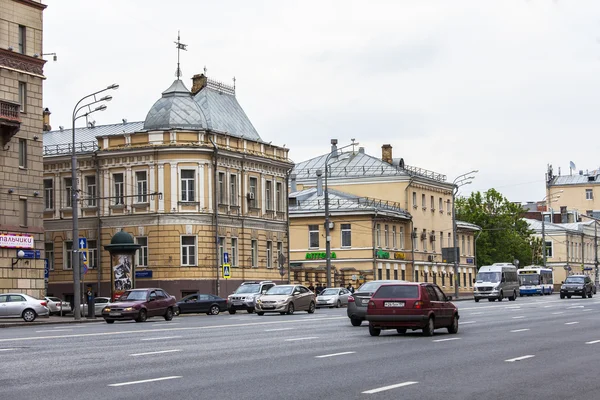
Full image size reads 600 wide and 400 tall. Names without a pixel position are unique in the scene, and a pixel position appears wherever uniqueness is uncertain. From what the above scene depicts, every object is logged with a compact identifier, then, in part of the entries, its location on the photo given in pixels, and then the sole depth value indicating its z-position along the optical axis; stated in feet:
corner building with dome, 200.85
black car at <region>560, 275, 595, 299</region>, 237.86
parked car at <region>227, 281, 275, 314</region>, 172.35
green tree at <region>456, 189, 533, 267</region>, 370.12
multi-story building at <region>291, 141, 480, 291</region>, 267.18
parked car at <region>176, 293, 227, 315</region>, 170.60
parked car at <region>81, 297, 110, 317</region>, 172.43
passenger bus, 295.54
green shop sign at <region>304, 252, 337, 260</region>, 261.03
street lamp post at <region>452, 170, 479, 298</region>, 251.03
